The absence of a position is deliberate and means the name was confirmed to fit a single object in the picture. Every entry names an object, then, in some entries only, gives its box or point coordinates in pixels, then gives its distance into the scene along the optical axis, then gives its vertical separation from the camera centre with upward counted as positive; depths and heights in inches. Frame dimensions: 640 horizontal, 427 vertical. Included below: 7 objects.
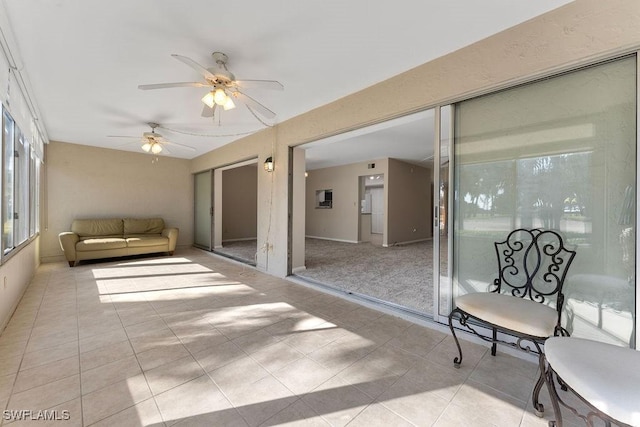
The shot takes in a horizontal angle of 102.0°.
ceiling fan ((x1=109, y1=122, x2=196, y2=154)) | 168.4 +46.0
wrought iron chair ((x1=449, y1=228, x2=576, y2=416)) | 60.7 -24.5
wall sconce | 171.9 +29.9
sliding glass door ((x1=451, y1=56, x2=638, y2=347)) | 65.9 +9.1
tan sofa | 191.9 -24.8
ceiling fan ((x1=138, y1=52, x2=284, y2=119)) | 91.8 +47.2
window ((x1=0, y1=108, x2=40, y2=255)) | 104.2 +11.2
